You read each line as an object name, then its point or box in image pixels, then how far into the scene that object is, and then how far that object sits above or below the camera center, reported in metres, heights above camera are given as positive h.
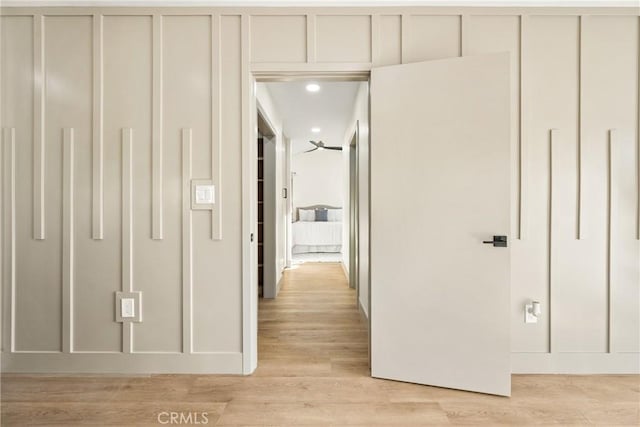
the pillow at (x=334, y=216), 8.51 -0.16
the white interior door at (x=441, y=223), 1.97 -0.08
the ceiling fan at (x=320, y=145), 6.64 +1.35
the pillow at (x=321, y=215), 8.51 -0.13
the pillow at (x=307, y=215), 8.61 -0.14
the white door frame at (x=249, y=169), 2.22 +0.28
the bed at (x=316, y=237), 7.55 -0.63
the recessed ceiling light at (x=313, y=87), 3.45 +1.33
